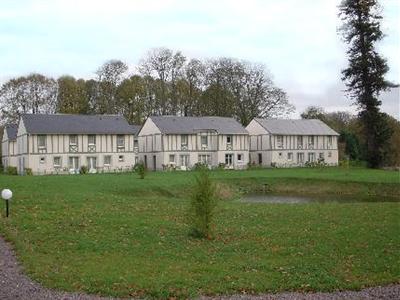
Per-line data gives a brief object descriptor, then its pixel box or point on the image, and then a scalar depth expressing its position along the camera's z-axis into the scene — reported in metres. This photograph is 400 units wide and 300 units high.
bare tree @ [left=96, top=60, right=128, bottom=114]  69.56
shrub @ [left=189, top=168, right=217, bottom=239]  12.57
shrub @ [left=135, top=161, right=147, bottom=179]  35.66
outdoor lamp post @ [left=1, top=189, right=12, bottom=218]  14.68
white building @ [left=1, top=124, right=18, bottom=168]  56.88
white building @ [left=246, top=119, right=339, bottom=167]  62.50
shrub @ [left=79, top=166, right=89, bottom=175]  48.40
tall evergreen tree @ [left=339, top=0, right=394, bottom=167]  48.78
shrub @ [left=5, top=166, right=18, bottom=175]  50.53
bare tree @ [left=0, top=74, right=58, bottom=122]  64.75
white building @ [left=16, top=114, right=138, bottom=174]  49.69
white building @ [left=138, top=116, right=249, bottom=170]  56.34
